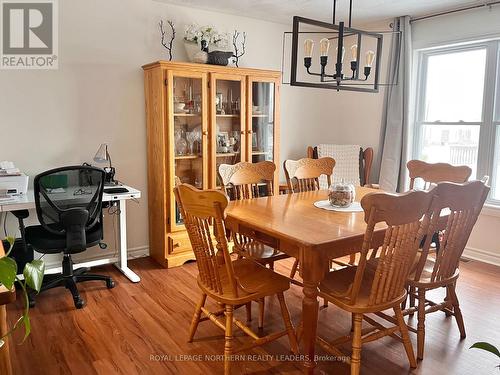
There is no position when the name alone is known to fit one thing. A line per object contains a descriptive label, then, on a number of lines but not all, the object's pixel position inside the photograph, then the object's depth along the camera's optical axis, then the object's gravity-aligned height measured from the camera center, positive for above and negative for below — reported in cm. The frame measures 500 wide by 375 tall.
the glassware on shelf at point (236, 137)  407 -8
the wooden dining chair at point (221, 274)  193 -78
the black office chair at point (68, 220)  282 -65
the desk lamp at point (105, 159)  351 -27
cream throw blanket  461 -31
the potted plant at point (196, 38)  378 +80
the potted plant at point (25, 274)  93 -35
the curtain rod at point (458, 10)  367 +114
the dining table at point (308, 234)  200 -51
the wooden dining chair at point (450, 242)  210 -57
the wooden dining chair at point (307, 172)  330 -33
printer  292 -39
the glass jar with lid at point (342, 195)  266 -40
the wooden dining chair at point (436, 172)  303 -29
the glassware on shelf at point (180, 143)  373 -14
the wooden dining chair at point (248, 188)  274 -43
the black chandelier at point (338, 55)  232 +44
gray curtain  426 +20
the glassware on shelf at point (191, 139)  381 -10
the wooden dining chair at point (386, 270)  184 -64
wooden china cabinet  359 +1
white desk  282 -63
